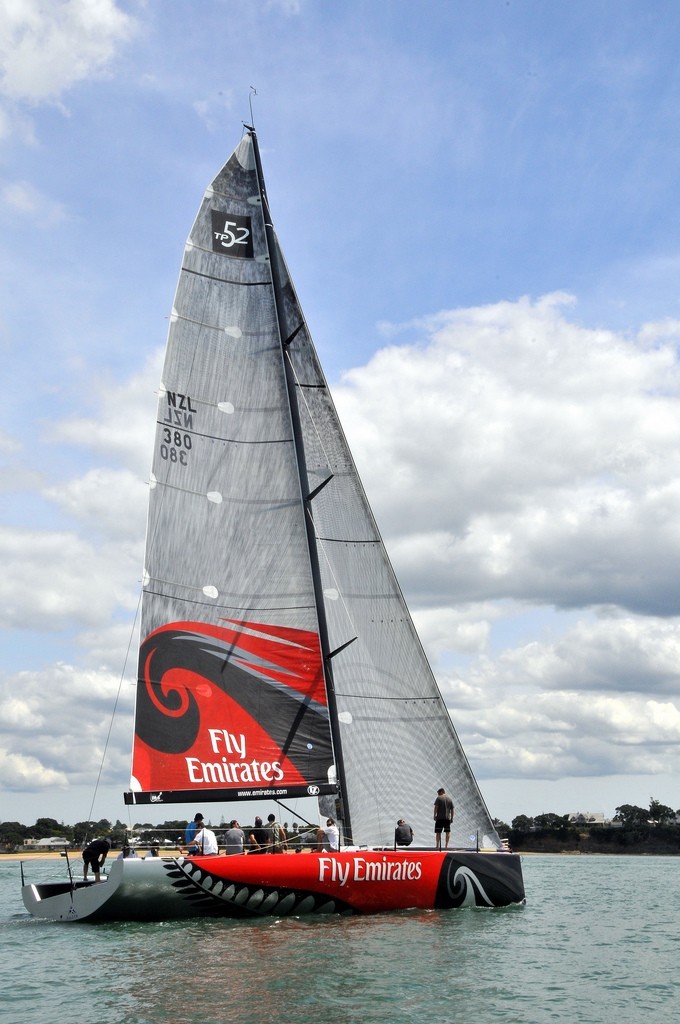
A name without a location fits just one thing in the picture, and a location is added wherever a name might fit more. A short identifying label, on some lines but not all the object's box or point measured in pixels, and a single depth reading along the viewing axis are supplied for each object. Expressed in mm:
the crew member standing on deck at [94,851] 19680
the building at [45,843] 109244
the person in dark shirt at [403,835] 19750
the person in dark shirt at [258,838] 19312
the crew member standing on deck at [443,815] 20000
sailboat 19297
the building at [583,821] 136812
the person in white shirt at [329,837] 19297
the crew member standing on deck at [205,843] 18344
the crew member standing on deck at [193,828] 19141
